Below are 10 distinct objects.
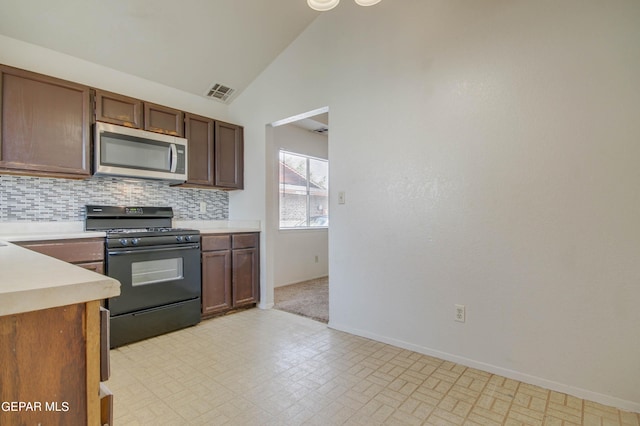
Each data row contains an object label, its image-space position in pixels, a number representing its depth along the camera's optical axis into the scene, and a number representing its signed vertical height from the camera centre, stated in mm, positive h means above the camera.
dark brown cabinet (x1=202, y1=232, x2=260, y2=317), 3297 -587
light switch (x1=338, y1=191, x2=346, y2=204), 3013 +175
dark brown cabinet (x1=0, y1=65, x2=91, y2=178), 2326 +710
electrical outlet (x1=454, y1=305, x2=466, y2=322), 2334 -712
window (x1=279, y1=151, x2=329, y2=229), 4977 +405
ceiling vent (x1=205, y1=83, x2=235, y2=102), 3740 +1472
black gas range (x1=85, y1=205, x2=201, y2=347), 2627 -464
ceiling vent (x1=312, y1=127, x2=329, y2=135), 5155 +1397
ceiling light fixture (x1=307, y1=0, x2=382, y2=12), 1808 +1191
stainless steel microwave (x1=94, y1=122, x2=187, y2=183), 2709 +578
